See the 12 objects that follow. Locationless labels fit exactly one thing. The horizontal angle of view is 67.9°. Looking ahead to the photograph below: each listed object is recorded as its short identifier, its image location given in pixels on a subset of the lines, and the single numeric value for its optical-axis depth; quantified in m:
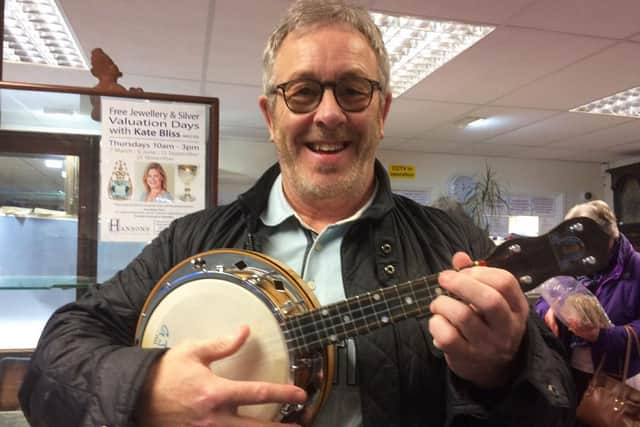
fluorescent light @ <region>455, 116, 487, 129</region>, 4.40
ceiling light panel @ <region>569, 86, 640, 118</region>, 3.82
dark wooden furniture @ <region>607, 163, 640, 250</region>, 5.26
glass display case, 1.32
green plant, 5.38
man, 0.71
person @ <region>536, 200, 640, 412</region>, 1.88
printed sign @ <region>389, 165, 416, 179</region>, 5.98
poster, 1.34
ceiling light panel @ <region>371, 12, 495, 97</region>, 2.69
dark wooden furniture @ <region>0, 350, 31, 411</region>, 1.30
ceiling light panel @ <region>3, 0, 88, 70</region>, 2.55
